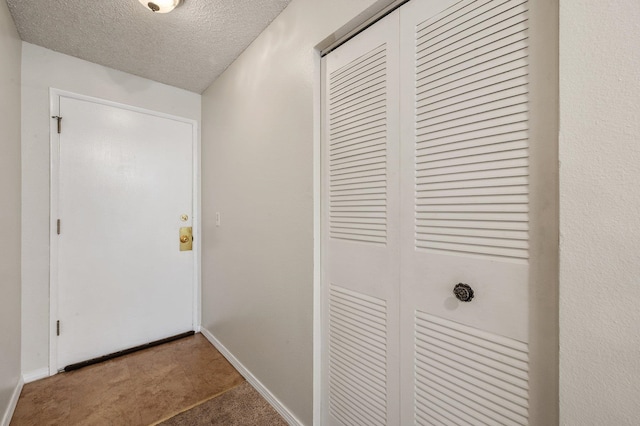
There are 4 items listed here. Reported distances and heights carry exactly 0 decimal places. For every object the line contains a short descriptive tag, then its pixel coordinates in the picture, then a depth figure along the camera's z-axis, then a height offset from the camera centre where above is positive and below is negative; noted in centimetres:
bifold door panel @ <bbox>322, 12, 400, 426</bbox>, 105 -8
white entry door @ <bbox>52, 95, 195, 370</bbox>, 195 -13
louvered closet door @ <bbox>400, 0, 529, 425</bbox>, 74 +1
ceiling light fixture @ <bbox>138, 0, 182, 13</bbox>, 141 +116
